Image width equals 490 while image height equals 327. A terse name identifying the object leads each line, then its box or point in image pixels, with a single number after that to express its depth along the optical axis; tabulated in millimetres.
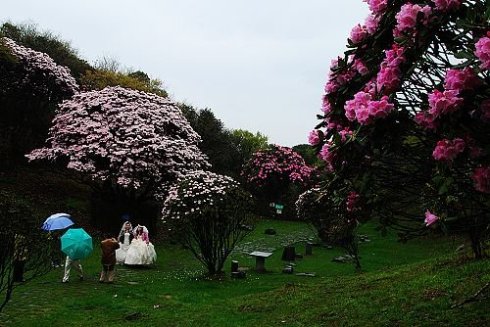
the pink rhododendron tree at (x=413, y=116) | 3545
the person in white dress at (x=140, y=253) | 15227
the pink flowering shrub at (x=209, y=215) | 13672
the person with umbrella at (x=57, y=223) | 13338
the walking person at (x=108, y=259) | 12430
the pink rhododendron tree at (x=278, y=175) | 37906
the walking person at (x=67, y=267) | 12320
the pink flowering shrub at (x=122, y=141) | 20656
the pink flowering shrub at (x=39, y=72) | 24797
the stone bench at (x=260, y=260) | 15260
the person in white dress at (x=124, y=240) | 15891
